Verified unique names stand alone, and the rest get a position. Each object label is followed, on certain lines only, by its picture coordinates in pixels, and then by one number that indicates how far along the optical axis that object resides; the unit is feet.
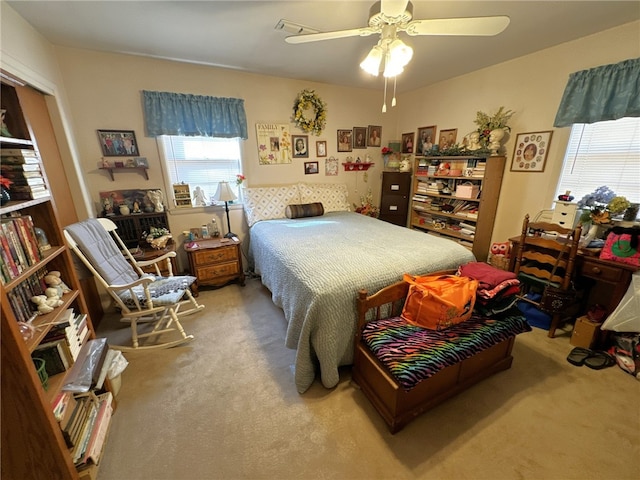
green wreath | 11.01
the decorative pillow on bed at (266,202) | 10.60
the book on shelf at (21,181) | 3.76
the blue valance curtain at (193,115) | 8.84
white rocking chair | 6.04
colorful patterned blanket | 4.31
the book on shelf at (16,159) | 3.62
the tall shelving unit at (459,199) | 9.55
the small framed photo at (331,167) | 12.54
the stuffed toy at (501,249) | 9.01
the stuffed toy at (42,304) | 3.88
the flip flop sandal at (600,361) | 6.02
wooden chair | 6.75
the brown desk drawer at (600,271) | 6.12
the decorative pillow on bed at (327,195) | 11.66
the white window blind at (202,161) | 9.66
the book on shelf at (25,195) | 3.80
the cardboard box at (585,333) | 6.43
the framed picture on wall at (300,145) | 11.51
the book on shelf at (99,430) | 3.89
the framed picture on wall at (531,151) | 8.34
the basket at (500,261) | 8.77
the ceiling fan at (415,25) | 4.44
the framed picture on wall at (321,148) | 12.10
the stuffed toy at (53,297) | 4.06
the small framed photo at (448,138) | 11.00
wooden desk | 6.03
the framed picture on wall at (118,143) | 8.54
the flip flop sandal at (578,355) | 6.15
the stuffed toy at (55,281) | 4.28
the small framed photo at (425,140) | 11.86
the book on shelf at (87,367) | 3.96
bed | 5.08
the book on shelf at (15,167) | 3.67
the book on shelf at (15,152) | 3.59
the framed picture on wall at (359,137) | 12.84
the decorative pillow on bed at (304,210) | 10.84
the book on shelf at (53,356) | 3.76
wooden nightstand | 9.22
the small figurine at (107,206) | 8.73
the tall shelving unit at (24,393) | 2.96
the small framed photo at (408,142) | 12.93
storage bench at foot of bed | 4.53
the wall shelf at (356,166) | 12.94
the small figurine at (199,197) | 10.08
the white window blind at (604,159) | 6.88
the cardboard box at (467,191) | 9.98
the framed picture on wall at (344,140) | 12.51
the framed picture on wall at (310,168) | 12.10
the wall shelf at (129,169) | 8.67
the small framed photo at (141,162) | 8.89
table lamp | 9.57
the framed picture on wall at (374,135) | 13.19
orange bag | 4.96
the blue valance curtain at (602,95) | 6.37
